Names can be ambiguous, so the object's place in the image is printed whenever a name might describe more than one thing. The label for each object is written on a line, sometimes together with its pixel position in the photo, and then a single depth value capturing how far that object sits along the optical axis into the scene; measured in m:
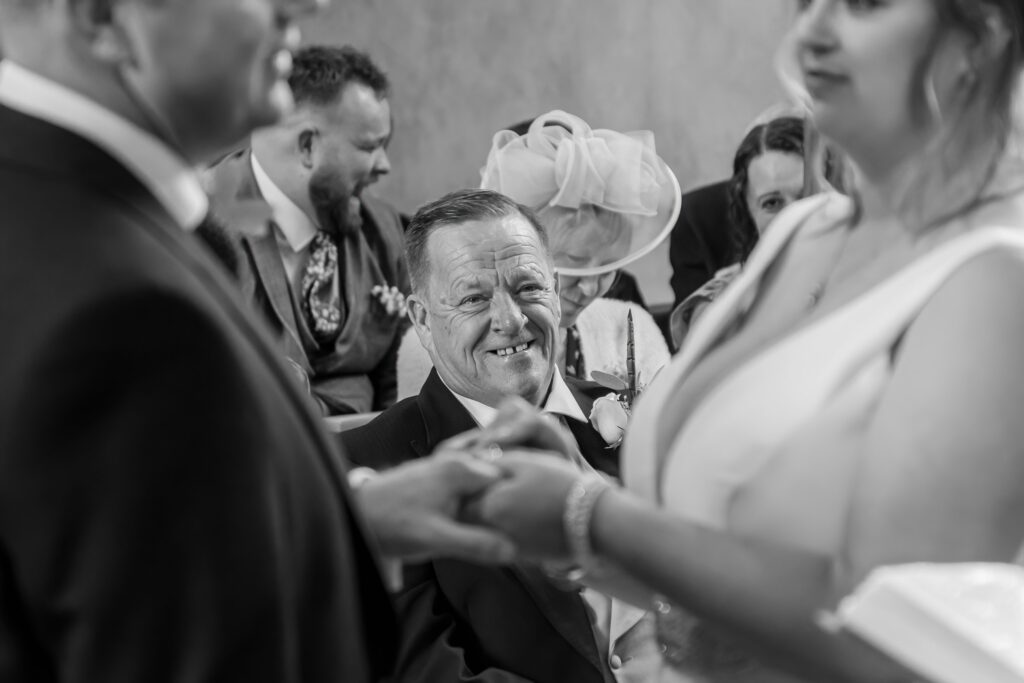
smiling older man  2.49
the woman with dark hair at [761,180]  4.46
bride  1.33
